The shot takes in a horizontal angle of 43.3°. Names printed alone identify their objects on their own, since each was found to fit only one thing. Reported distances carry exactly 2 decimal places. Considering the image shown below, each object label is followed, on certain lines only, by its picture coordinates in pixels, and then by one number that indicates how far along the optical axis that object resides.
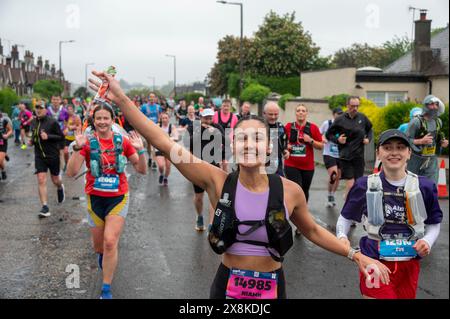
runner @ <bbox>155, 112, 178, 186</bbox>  12.97
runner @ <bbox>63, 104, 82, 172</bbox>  14.25
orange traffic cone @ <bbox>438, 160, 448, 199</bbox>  11.73
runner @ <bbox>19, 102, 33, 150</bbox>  20.66
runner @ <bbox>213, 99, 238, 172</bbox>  10.59
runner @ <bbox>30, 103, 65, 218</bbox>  9.42
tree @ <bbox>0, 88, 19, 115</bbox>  23.06
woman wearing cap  3.90
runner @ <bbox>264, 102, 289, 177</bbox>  7.27
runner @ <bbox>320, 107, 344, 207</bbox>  9.91
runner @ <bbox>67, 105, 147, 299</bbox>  5.52
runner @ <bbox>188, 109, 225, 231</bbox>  8.73
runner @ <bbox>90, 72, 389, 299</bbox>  3.05
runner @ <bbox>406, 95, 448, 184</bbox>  7.46
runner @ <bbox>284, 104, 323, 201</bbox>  8.32
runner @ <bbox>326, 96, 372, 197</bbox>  9.17
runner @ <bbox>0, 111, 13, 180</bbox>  11.69
